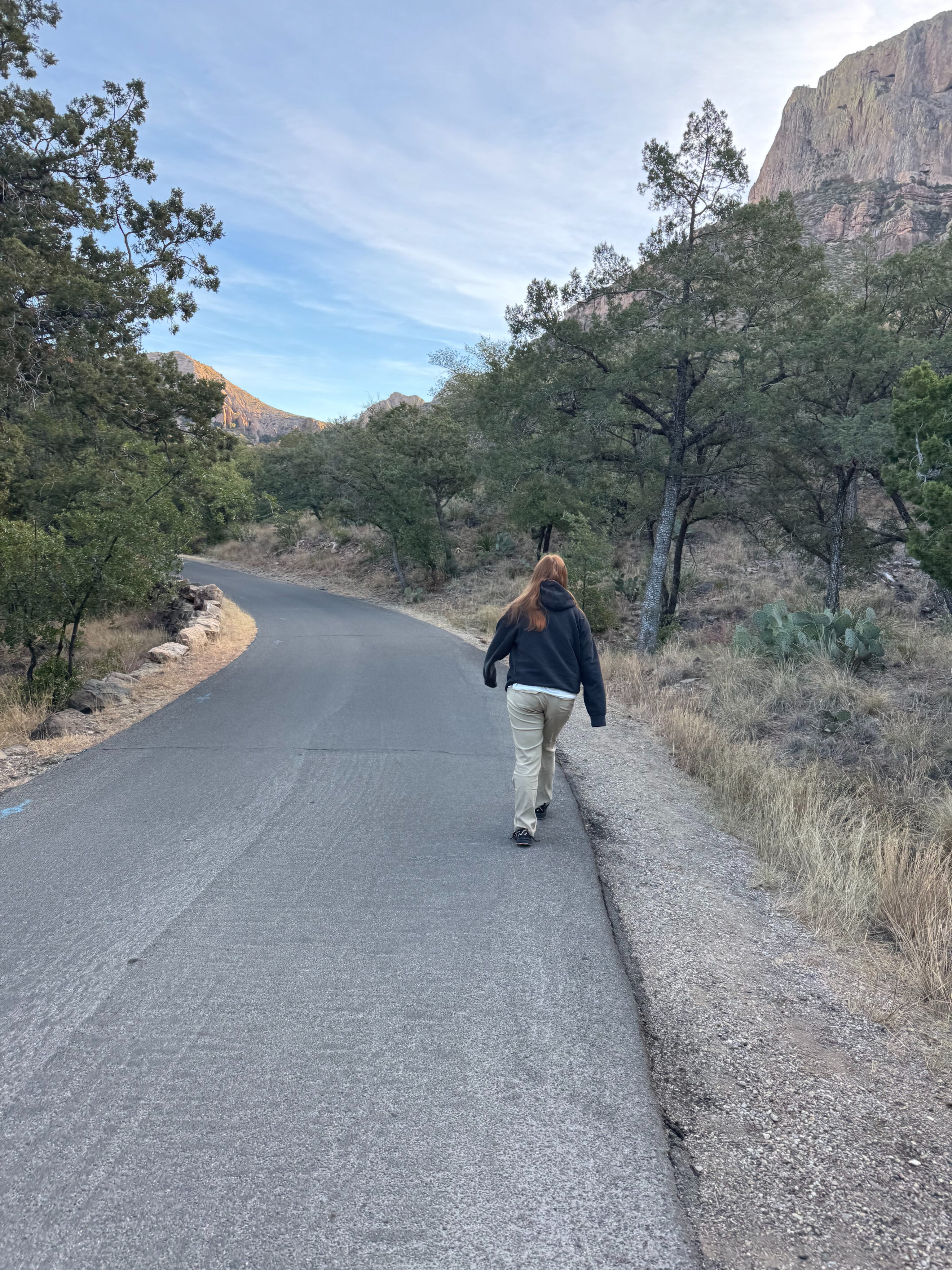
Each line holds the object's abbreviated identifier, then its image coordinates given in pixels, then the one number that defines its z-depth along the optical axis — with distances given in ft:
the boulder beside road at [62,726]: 24.91
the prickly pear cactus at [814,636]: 37.52
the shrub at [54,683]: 29.14
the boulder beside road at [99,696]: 29.01
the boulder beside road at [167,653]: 38.65
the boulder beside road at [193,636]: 44.19
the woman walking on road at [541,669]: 16.21
